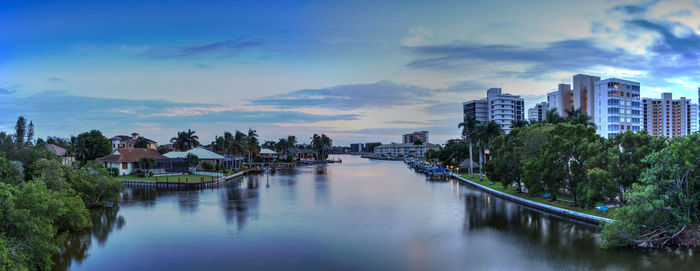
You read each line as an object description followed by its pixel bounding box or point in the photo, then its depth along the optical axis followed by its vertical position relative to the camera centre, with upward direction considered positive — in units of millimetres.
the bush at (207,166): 73631 -4100
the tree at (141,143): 114688 +405
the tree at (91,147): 78000 -351
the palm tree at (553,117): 52562 +2949
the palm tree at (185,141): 105750 +779
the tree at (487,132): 63231 +1294
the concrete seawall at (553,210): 28044 -5715
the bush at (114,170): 61353 -3894
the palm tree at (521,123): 61984 +2607
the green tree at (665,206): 21281 -3642
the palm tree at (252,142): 93175 +265
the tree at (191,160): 70562 -2832
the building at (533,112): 186062 +13583
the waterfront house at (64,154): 72588 -1595
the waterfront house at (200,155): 76062 -2112
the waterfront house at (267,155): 122969 -3855
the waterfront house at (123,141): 119312 +1088
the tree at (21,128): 44844 +2094
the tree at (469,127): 66875 +2240
